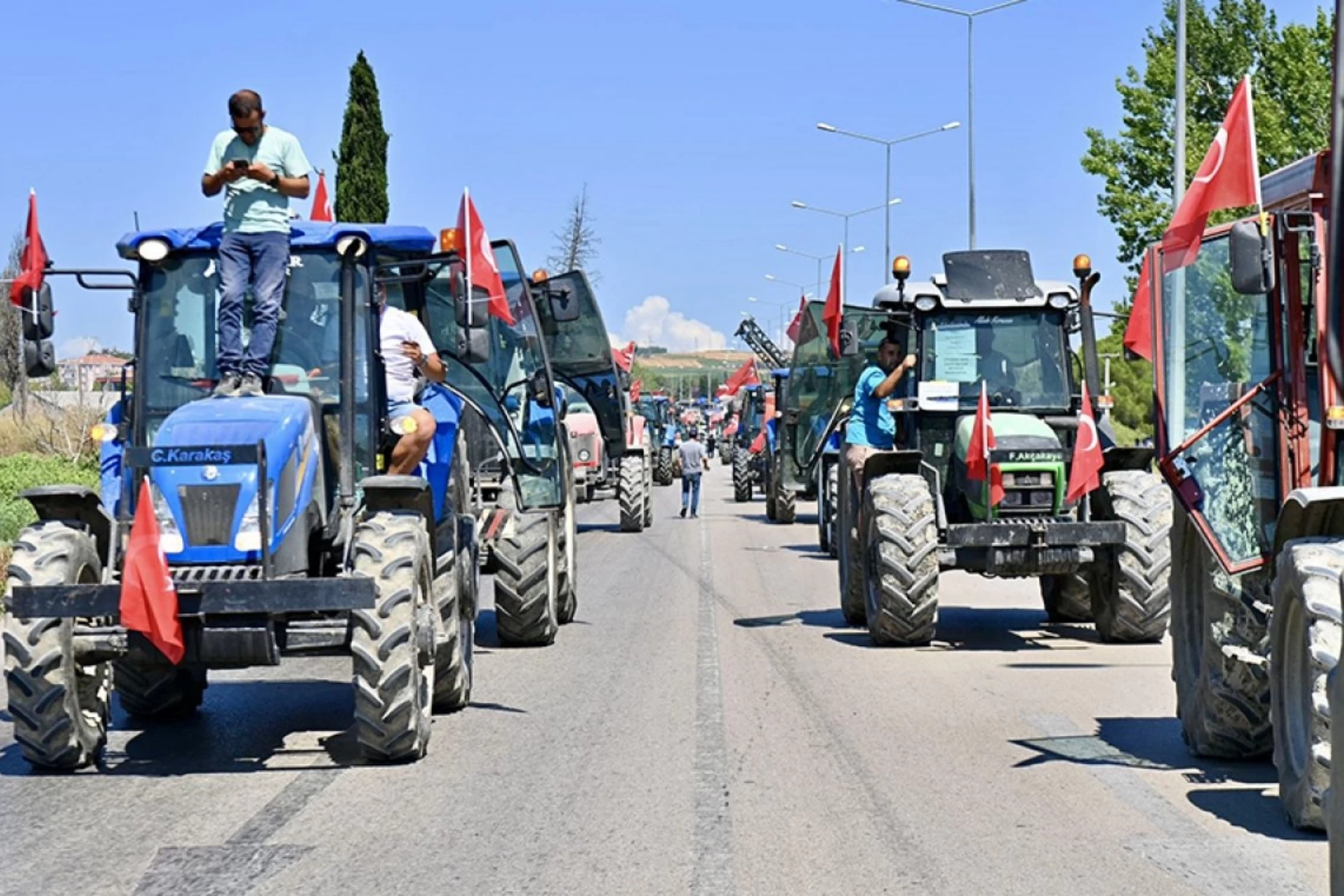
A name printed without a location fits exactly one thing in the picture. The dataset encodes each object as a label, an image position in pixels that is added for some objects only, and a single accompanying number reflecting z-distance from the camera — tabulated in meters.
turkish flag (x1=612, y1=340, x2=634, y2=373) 31.52
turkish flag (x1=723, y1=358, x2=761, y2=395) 46.09
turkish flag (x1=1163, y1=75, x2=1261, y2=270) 8.22
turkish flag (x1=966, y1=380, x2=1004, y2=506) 14.03
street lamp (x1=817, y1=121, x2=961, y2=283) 42.39
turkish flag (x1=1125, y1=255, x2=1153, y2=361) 10.26
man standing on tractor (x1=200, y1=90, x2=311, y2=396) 9.80
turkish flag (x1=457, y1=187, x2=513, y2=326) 11.18
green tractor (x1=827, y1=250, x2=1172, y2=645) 13.70
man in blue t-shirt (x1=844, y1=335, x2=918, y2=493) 15.24
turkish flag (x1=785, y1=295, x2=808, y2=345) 26.57
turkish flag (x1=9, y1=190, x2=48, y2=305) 9.65
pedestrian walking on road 32.97
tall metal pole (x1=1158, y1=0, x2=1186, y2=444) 9.30
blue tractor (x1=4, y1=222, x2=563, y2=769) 8.83
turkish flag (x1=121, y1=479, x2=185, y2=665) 8.55
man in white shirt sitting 10.68
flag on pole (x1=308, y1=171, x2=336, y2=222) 15.16
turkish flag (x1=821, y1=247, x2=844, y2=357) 17.09
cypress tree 37.62
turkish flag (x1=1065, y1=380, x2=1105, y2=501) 13.72
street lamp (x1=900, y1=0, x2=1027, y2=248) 35.66
